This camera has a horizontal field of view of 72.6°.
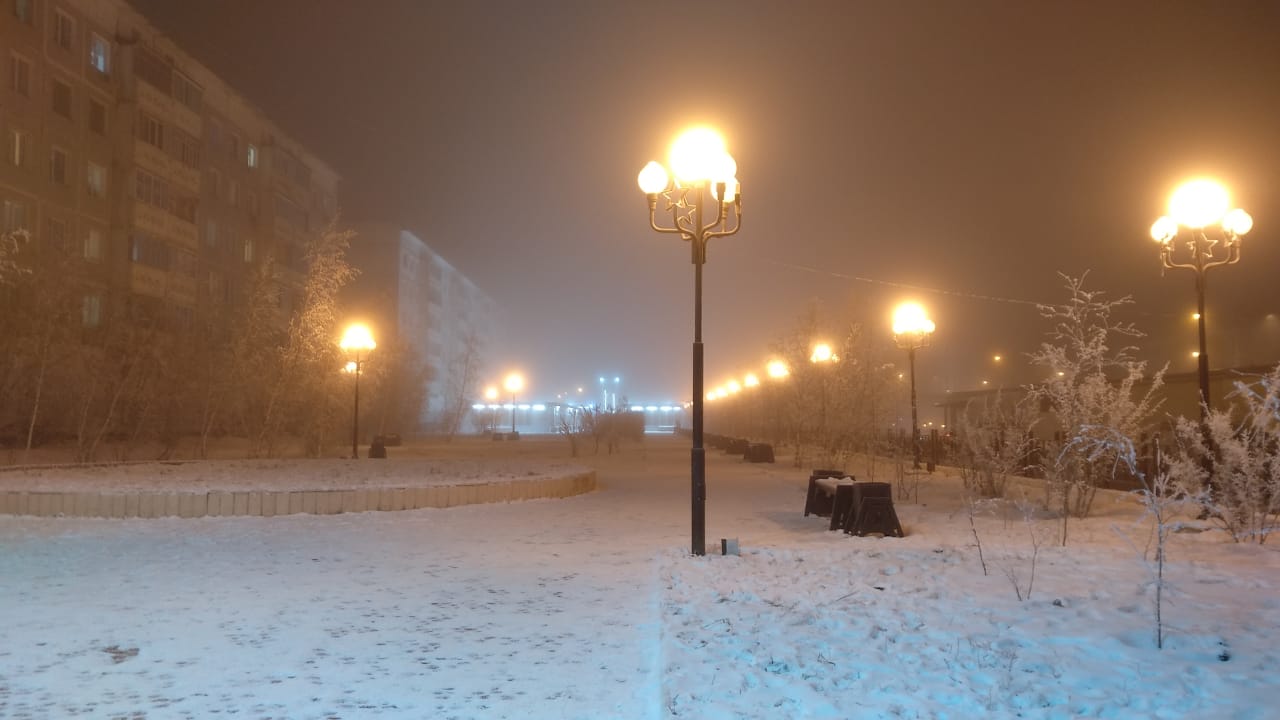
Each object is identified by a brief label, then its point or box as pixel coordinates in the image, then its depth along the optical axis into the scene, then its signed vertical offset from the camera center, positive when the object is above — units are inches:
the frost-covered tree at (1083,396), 485.4 +15.8
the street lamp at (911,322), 1007.6 +114.7
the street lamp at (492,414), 2628.4 +10.9
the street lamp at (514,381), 2271.2 +95.4
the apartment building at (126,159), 1197.7 +410.0
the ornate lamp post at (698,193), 371.2 +104.3
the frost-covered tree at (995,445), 586.2 -16.7
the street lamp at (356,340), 1102.4 +96.7
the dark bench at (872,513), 438.3 -46.9
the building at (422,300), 2778.1 +431.4
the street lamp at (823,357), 1224.8 +90.9
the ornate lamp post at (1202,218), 533.3 +129.2
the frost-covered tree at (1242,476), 350.0 -22.4
